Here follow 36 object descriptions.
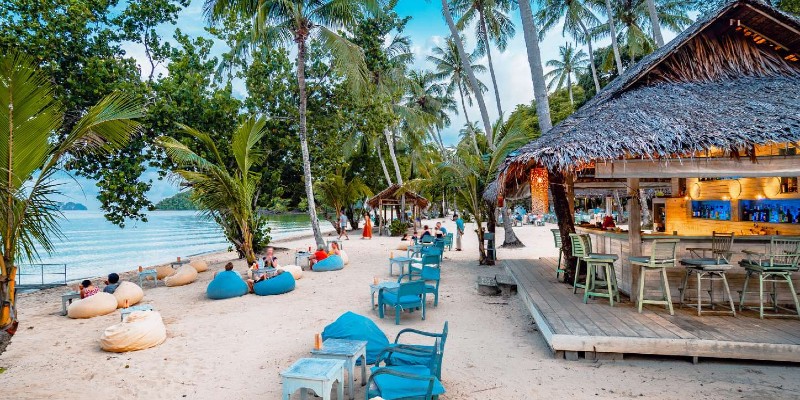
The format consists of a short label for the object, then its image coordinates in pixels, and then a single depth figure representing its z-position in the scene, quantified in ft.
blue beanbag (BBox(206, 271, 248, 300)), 29.86
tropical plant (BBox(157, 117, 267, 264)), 34.50
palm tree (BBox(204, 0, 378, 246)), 42.73
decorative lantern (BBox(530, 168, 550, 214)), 25.57
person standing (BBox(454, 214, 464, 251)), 55.48
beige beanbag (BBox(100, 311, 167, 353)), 19.08
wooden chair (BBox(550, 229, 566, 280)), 33.99
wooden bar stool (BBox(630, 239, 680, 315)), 18.78
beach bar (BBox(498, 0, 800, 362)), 16.52
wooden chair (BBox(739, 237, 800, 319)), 18.08
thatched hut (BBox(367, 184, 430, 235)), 82.42
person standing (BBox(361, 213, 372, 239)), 76.79
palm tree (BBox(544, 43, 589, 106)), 123.03
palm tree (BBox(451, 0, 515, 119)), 62.71
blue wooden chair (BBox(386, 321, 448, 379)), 13.69
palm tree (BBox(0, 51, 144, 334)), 10.57
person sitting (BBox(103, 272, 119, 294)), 29.91
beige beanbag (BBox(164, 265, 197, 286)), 35.87
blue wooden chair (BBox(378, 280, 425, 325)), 22.18
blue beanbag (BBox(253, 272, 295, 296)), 30.60
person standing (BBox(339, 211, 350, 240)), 79.86
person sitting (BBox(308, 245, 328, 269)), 41.78
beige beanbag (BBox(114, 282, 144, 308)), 28.40
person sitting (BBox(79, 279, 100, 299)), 27.66
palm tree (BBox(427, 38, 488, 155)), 99.91
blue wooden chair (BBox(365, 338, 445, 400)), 11.51
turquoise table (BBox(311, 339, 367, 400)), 13.79
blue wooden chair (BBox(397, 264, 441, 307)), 28.96
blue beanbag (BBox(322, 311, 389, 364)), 15.92
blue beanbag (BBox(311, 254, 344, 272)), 40.65
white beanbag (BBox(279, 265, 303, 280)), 35.16
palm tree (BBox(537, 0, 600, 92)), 69.59
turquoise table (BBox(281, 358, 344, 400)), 11.78
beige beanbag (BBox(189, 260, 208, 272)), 42.63
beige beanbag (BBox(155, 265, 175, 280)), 39.27
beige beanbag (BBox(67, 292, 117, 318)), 26.04
